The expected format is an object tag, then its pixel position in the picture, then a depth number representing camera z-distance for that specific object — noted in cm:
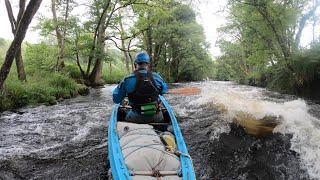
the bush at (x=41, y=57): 1155
